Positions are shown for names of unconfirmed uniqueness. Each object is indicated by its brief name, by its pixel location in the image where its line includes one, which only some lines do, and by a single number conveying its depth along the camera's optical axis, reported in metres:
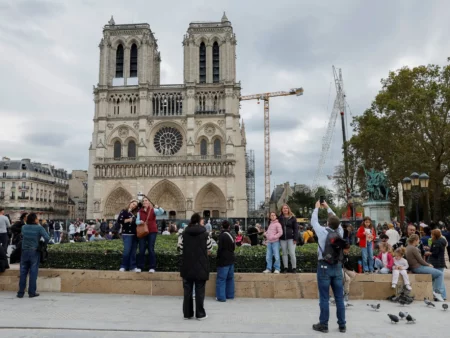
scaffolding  67.69
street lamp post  16.72
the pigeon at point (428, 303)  7.16
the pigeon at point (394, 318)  5.73
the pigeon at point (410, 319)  5.79
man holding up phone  5.45
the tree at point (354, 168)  32.88
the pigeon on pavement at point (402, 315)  5.89
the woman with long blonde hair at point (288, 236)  8.21
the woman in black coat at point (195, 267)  6.00
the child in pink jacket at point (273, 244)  8.12
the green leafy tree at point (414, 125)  24.86
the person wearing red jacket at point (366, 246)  9.01
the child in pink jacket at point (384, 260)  8.46
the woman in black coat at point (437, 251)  8.35
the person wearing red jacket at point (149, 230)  7.90
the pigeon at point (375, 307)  6.77
